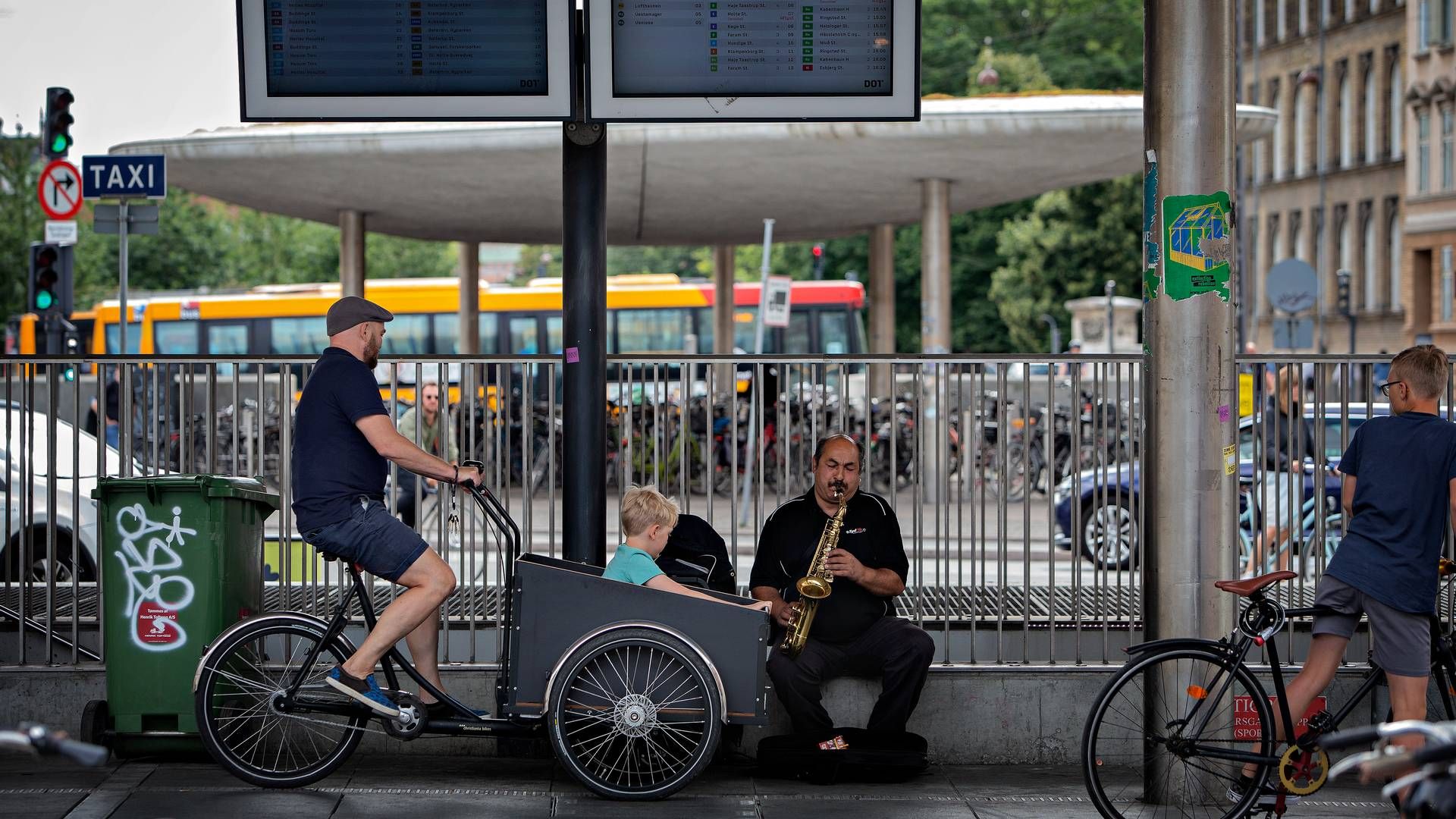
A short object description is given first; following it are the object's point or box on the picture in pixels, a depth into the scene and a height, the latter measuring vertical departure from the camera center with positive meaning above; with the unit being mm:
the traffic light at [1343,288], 44500 +2314
